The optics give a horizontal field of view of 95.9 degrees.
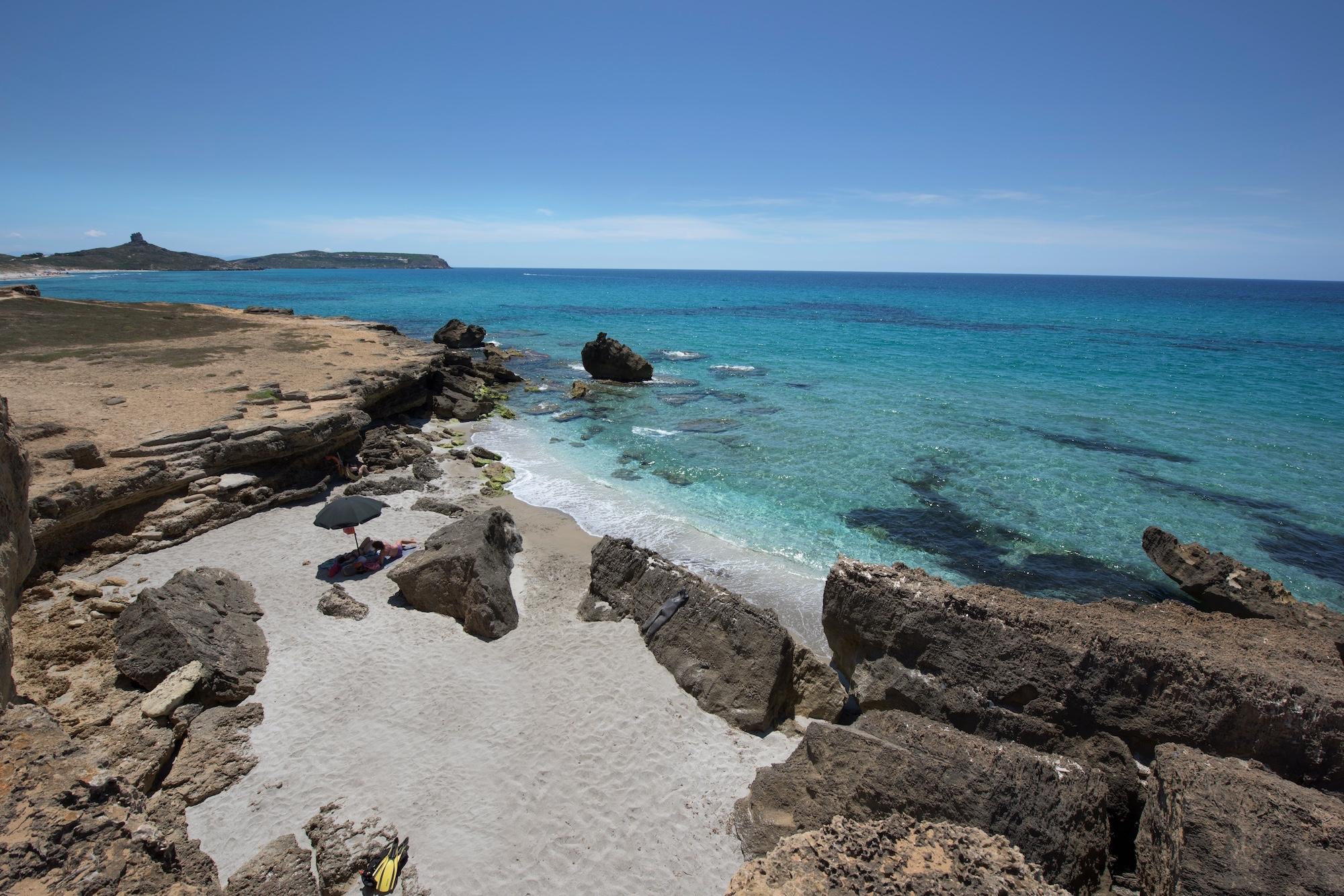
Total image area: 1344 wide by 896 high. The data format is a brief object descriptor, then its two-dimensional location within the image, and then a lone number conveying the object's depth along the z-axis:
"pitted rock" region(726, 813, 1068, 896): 4.73
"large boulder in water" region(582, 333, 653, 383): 34.09
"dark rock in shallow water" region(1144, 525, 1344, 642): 10.30
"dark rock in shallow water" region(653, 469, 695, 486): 19.22
